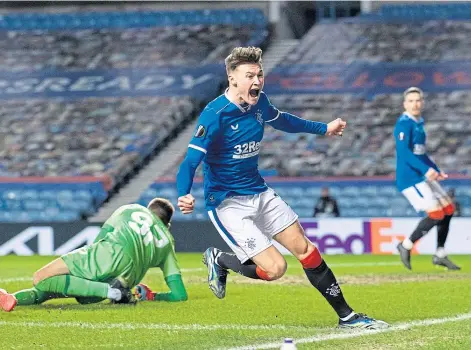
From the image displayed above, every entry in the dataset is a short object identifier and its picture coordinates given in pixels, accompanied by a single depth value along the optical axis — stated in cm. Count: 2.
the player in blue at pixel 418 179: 2492
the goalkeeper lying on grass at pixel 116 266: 1756
